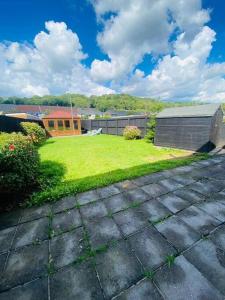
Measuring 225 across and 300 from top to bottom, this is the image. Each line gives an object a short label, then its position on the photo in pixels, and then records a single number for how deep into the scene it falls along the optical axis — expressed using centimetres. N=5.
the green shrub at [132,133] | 1128
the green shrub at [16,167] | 273
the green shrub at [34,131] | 984
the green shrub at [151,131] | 951
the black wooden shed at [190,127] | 638
